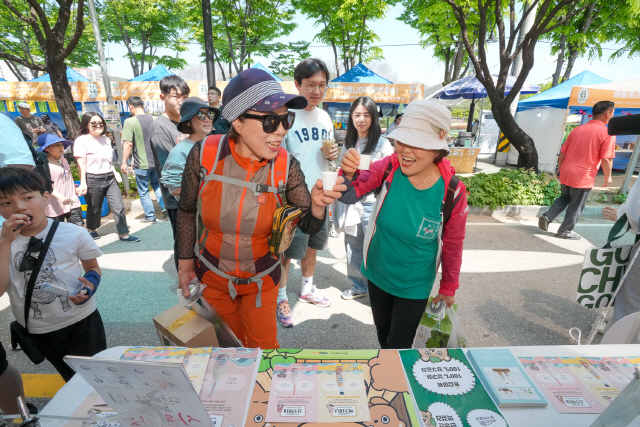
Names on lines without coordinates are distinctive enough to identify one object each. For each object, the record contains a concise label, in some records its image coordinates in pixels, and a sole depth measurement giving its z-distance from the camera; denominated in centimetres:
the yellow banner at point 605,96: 750
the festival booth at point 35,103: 1243
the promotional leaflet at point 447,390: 111
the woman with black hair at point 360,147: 316
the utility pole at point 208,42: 643
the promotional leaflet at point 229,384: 112
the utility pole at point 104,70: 699
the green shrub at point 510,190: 671
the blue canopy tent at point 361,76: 1342
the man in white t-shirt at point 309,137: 273
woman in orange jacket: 165
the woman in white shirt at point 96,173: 474
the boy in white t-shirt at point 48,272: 171
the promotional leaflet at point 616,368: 127
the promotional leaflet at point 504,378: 116
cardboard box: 163
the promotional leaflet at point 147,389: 82
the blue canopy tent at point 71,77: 1456
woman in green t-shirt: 174
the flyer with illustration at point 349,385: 110
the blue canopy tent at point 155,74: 1470
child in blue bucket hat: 402
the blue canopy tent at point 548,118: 1063
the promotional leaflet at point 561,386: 116
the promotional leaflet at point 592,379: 120
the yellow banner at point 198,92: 1140
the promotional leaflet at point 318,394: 112
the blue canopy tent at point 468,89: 1232
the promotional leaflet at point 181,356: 129
